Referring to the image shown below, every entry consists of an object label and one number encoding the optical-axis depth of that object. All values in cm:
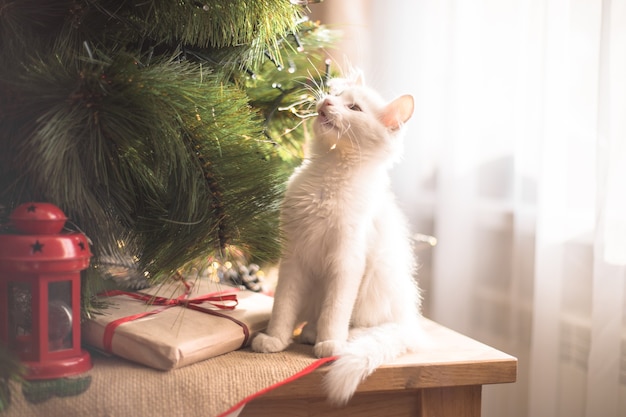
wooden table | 79
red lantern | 64
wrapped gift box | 75
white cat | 84
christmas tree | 62
